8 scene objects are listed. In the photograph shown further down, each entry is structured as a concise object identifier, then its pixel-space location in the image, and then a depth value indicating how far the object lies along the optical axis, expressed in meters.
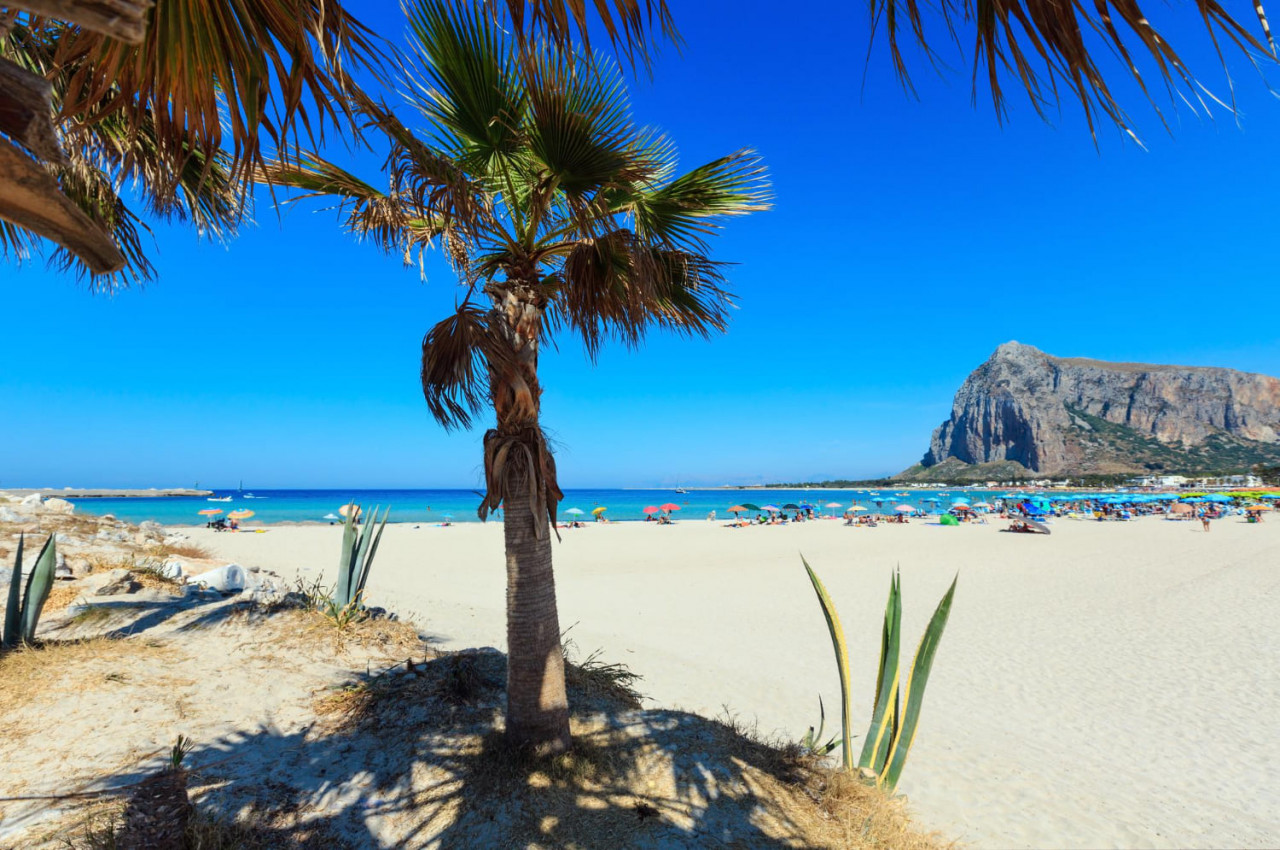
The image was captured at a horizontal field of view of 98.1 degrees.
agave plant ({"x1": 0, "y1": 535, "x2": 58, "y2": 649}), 4.56
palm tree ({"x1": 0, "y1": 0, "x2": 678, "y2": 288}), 1.45
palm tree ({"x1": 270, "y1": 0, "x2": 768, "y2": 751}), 2.99
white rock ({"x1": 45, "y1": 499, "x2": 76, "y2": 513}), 18.05
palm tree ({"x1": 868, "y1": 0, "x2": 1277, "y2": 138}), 1.12
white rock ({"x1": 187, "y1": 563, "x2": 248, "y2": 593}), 7.49
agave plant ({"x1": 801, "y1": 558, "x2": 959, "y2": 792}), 3.55
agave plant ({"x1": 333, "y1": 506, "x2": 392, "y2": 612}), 5.81
